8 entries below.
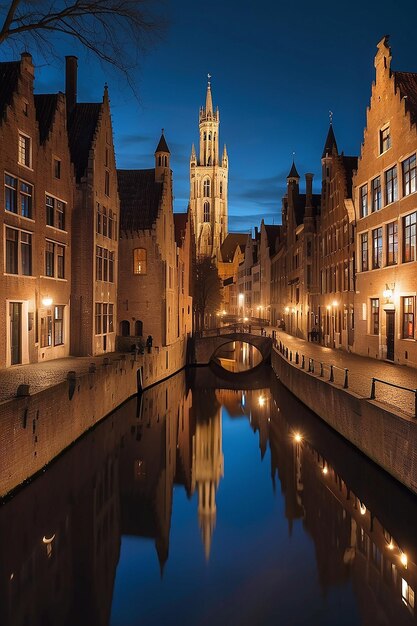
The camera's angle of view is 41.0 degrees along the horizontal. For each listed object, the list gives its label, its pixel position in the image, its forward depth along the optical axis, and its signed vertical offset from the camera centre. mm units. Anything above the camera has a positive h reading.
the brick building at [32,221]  22219 +4040
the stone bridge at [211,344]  52562 -3154
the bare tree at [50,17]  10406 +5548
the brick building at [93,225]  30031 +4956
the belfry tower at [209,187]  149625 +34054
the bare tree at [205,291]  73481 +2653
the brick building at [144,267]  39250 +3176
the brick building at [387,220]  24516 +4397
